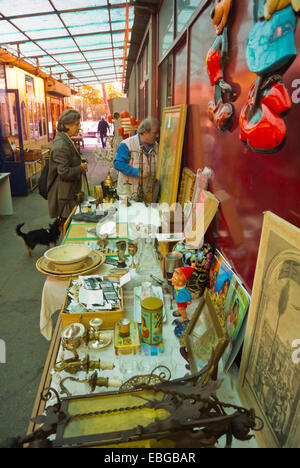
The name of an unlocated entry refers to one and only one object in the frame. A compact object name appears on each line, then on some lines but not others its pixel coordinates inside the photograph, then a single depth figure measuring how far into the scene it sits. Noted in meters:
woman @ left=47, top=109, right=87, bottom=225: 3.34
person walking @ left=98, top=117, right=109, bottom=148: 17.88
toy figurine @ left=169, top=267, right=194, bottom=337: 1.43
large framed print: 0.81
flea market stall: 0.84
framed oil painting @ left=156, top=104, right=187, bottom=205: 2.43
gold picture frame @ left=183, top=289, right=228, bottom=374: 1.03
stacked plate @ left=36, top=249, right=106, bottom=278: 1.90
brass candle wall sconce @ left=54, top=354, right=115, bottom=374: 1.20
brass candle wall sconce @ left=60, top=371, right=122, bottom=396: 1.08
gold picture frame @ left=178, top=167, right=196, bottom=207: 2.21
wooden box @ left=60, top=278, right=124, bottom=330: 1.47
